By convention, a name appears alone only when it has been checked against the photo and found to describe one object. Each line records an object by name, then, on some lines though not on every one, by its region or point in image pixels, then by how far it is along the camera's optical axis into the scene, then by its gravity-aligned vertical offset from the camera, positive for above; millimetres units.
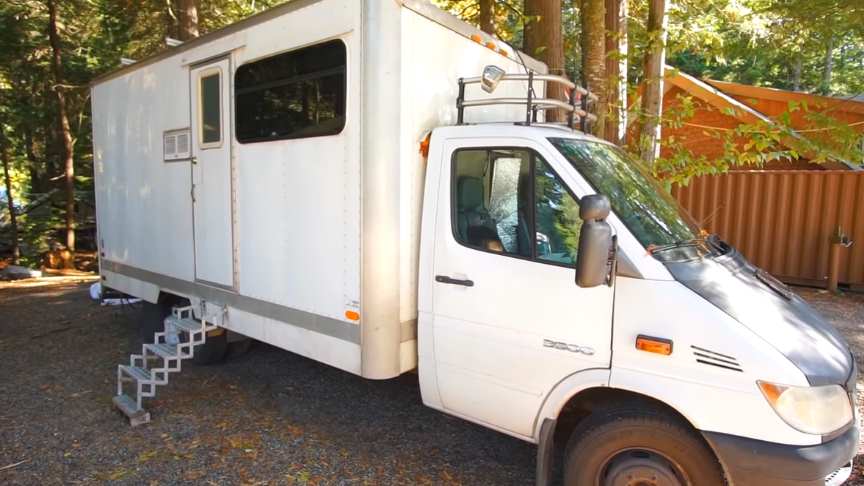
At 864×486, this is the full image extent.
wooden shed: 9844 +1809
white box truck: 2559 -440
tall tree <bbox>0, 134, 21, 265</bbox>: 14281 -533
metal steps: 4469 -1478
